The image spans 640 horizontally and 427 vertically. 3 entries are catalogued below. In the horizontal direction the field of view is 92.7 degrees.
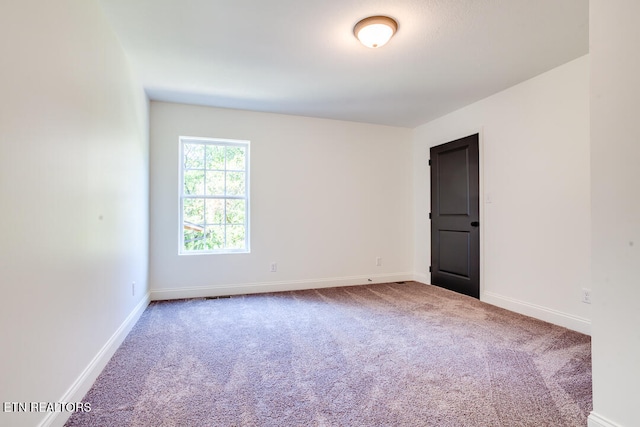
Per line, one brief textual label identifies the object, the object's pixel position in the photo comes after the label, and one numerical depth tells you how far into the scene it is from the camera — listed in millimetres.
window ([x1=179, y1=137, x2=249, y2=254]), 3898
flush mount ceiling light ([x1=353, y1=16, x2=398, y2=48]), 2141
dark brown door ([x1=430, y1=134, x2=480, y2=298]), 3723
